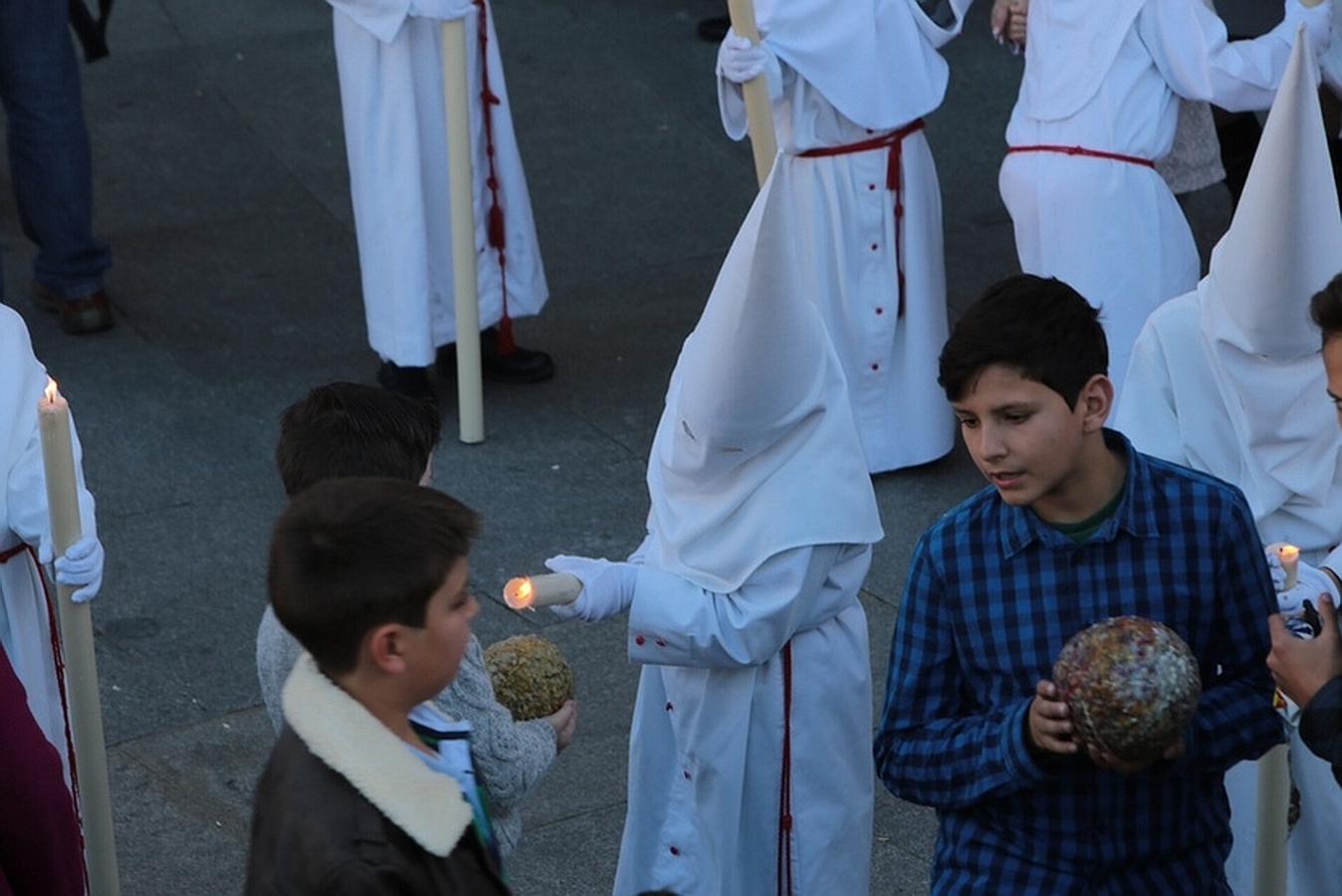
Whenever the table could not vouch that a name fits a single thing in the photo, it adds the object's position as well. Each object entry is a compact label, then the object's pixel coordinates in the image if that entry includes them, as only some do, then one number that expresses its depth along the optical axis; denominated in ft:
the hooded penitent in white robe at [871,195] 33.24
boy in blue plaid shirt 15.94
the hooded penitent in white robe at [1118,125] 31.14
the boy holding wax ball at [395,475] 16.68
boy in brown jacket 12.35
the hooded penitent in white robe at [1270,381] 21.12
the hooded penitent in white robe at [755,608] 19.06
